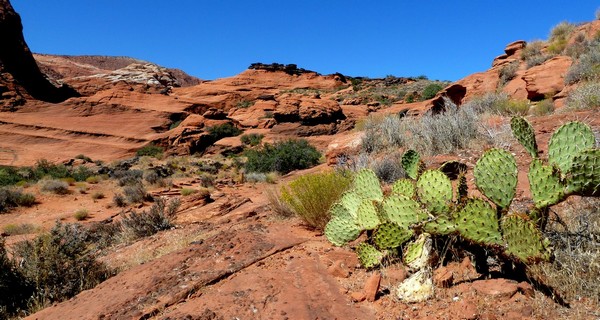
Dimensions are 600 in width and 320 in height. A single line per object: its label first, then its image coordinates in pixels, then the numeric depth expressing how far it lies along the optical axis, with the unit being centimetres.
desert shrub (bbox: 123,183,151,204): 1167
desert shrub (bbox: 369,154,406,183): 667
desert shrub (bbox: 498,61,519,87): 1638
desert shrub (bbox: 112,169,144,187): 1528
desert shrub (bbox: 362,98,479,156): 729
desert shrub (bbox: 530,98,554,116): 959
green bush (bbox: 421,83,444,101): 3181
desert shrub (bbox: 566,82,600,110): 745
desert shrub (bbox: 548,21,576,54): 1562
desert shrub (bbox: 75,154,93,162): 2489
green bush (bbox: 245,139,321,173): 1652
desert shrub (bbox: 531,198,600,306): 227
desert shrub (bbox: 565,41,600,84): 1015
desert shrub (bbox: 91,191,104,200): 1327
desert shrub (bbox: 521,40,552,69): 1576
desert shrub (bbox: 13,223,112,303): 439
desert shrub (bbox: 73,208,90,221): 1053
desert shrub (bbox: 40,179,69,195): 1408
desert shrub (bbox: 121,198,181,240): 710
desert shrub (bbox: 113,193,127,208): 1179
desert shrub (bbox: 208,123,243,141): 2816
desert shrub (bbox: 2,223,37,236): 964
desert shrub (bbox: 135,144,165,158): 2626
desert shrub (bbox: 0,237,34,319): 424
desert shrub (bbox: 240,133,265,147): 2633
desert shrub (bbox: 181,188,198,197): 1158
